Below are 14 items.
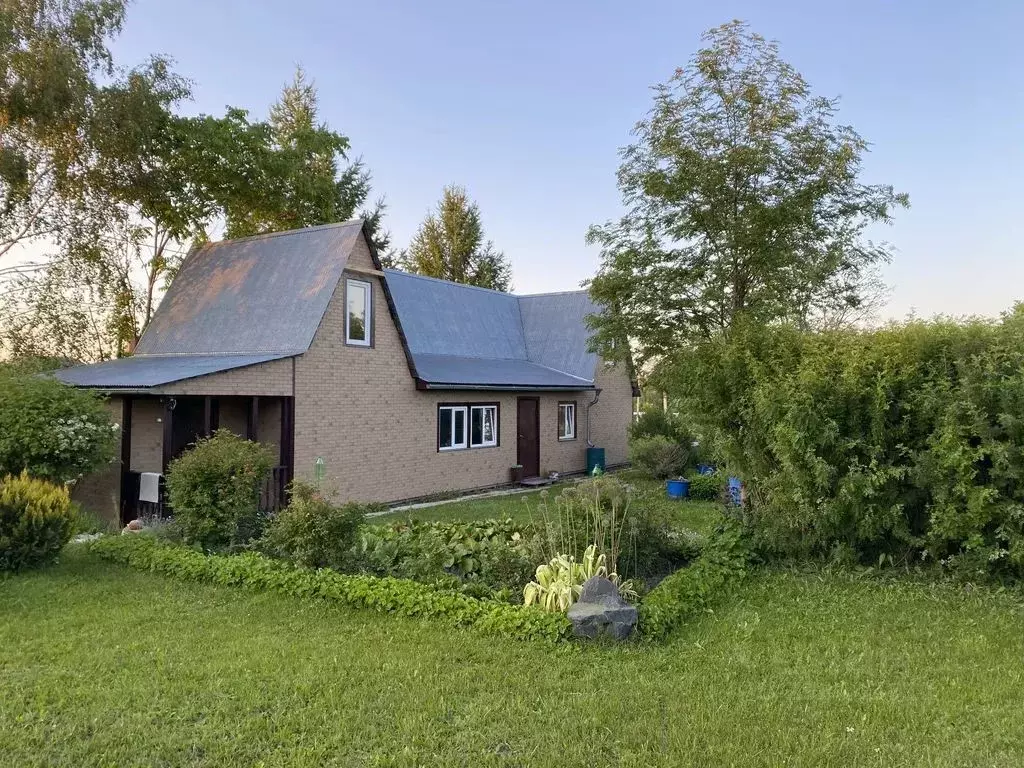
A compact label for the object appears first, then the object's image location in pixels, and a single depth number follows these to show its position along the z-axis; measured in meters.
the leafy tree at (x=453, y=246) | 39.12
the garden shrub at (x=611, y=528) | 7.68
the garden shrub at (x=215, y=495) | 8.96
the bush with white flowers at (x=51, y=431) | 10.01
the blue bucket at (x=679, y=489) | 16.42
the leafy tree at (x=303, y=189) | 19.30
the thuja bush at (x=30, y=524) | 8.01
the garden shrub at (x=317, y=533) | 7.96
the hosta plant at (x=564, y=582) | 6.22
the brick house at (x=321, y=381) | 12.38
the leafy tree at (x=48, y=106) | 14.09
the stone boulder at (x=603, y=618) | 5.73
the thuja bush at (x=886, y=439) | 7.19
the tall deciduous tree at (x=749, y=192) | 12.67
